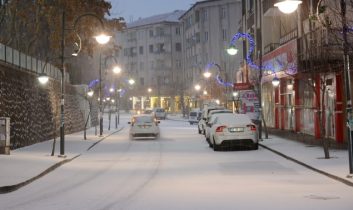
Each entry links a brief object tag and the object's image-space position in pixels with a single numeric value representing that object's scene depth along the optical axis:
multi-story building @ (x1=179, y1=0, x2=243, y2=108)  87.94
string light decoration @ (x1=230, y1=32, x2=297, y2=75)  32.11
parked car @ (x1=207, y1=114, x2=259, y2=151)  26.27
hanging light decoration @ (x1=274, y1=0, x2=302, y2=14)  15.25
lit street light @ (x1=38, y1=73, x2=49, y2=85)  26.11
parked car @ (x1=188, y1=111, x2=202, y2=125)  67.72
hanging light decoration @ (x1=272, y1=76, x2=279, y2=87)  34.84
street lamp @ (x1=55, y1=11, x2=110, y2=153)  23.75
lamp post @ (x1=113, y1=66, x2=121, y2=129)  49.98
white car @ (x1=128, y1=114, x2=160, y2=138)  37.56
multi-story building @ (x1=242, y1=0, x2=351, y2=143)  26.03
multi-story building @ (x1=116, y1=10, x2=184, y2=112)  123.19
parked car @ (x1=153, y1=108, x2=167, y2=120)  89.24
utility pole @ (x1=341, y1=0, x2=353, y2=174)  15.77
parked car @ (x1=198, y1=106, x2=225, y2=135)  41.08
